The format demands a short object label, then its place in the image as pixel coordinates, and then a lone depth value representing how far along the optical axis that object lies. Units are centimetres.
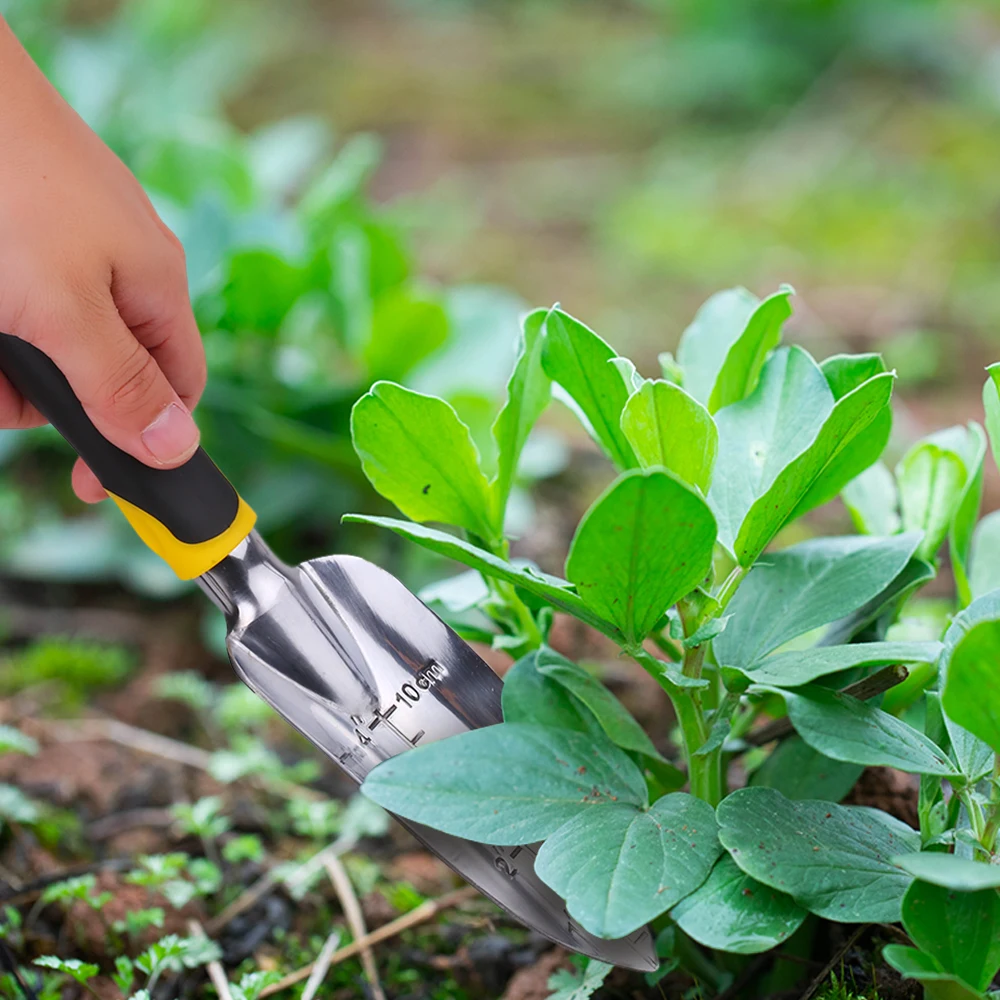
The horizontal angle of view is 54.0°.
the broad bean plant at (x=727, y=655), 52
